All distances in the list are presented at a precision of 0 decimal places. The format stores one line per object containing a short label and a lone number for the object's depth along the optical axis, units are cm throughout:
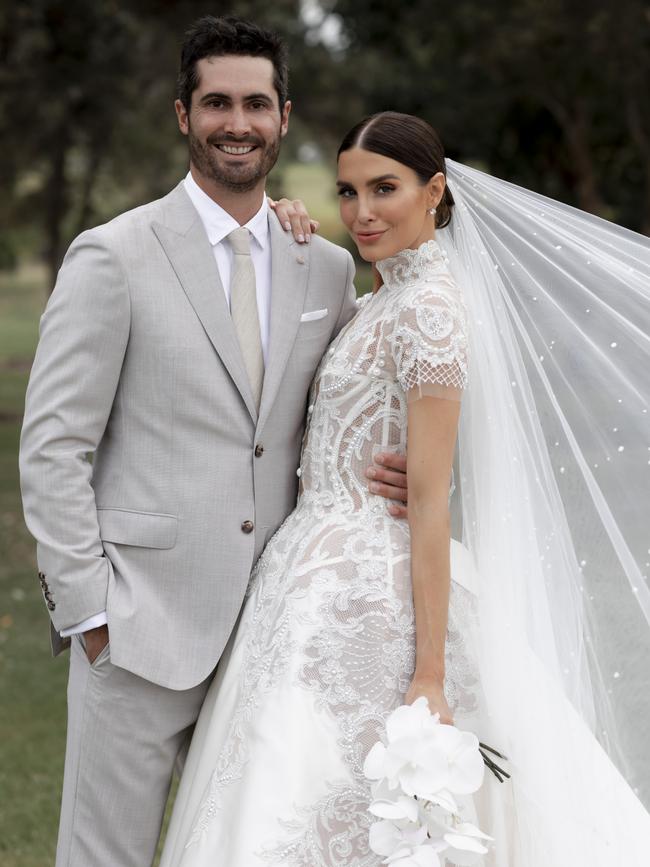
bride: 299
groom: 315
